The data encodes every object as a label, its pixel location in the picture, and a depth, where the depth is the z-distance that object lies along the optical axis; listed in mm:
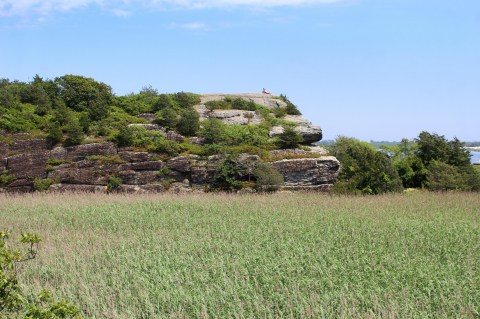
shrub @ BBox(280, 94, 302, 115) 39303
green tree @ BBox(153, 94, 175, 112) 34875
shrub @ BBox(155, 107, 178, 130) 32250
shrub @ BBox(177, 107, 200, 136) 31844
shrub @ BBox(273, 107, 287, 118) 37562
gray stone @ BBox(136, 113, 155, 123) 33756
